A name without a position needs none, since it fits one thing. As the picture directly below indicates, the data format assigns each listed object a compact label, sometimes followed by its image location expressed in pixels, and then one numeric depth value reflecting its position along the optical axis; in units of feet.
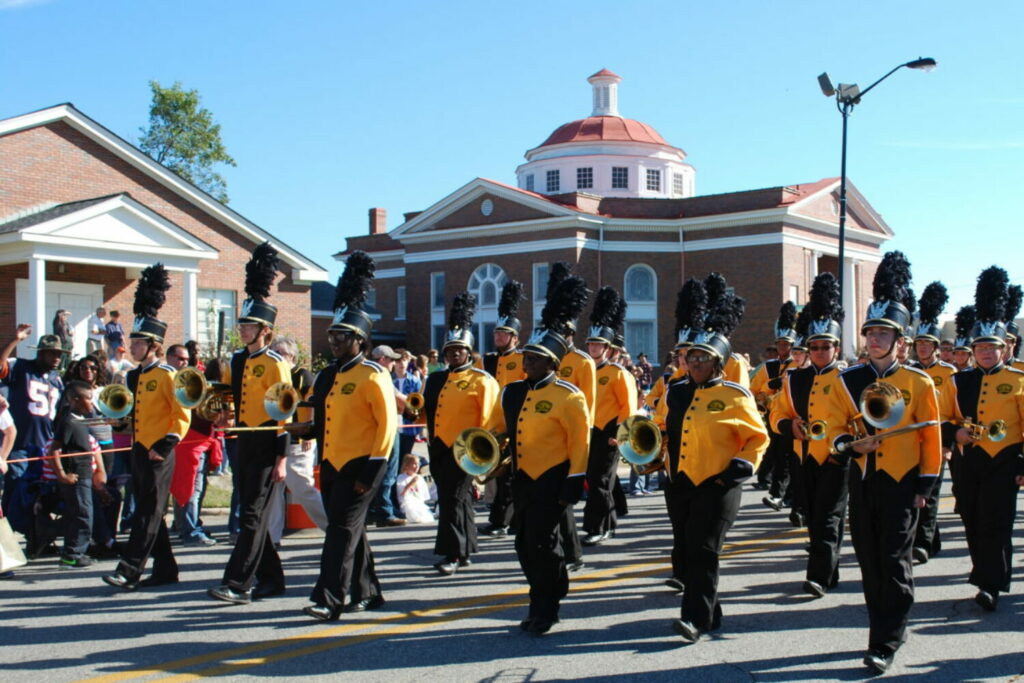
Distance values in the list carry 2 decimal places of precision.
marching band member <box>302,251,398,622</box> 22.90
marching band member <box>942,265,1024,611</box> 24.30
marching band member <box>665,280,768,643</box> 20.93
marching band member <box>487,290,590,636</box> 21.94
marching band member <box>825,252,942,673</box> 19.62
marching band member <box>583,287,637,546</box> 32.89
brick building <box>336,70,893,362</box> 146.92
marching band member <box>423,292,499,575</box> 28.40
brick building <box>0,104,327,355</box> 75.56
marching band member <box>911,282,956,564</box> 29.60
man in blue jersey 31.30
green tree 179.73
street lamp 67.62
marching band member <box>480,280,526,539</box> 34.71
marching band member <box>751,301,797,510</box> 40.22
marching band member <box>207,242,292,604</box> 24.63
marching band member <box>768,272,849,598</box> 25.70
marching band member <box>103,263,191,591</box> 26.32
